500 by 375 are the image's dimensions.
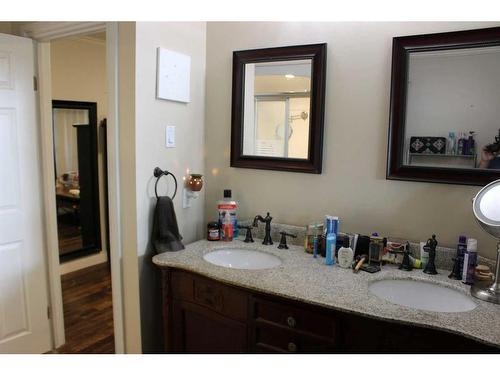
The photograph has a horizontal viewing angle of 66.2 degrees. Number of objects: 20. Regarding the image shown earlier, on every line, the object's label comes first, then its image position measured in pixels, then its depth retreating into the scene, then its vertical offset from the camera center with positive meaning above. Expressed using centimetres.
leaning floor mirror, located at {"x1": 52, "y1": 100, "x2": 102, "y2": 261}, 348 -25
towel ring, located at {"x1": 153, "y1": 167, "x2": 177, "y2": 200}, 185 -11
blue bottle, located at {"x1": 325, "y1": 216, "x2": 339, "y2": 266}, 164 -40
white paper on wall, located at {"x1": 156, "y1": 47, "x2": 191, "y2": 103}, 180 +36
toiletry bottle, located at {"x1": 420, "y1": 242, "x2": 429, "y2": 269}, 159 -42
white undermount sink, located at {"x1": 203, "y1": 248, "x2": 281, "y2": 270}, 186 -53
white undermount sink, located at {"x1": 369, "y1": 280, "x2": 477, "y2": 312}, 145 -55
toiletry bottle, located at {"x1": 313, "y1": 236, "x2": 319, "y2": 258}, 176 -43
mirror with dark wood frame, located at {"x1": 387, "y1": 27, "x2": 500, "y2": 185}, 149 +19
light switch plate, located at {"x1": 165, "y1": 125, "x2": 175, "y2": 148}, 190 +7
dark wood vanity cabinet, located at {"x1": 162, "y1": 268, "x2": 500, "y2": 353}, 122 -63
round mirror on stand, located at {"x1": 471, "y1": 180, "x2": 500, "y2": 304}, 130 -21
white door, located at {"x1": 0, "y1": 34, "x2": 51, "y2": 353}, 203 -32
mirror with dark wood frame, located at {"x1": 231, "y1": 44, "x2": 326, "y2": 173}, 184 +22
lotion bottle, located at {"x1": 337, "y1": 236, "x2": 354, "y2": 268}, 161 -43
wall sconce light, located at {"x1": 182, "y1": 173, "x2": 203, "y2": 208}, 203 -20
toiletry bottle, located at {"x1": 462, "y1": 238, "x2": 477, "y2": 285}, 145 -40
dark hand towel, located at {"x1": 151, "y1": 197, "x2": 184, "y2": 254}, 182 -37
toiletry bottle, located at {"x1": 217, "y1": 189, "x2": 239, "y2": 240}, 202 -31
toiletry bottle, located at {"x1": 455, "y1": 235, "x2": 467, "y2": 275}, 149 -37
